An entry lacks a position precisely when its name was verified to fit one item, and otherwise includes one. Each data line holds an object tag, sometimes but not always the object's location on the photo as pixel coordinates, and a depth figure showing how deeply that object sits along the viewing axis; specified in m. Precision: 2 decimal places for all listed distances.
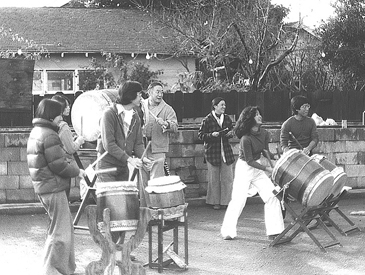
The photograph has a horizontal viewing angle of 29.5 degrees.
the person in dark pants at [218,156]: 10.75
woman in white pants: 8.41
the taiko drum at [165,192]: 6.75
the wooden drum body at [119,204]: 6.19
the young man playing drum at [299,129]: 9.49
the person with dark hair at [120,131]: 7.09
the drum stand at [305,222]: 7.96
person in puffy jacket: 6.46
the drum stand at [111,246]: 6.08
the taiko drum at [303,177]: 7.81
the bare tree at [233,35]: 20.44
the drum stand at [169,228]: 6.75
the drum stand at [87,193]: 8.38
